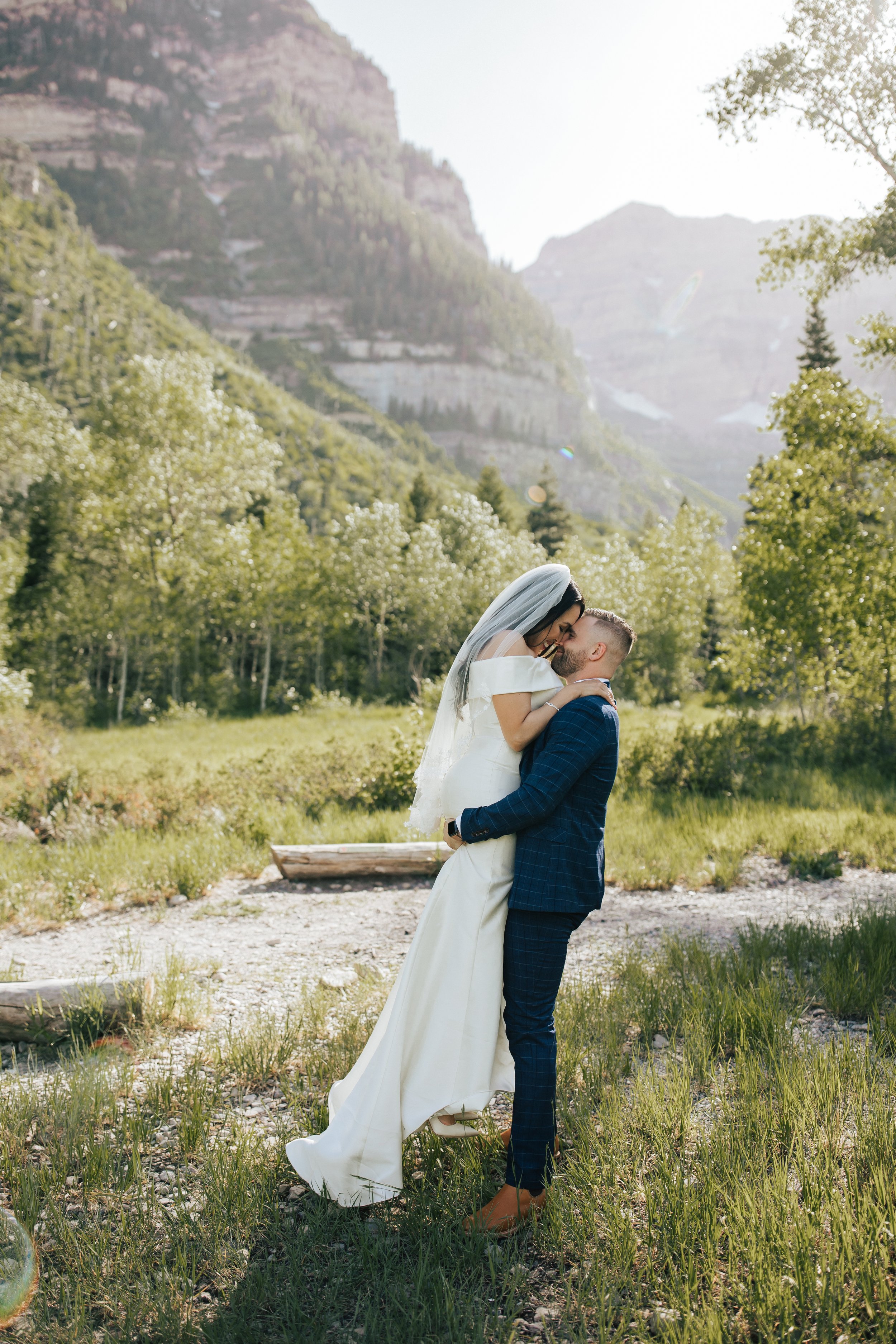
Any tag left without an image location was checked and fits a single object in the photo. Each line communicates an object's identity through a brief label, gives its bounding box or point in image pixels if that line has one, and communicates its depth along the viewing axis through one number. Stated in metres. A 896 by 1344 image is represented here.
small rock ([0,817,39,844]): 9.12
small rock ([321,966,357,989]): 5.14
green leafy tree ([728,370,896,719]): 13.42
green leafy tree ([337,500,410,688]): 36.44
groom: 2.66
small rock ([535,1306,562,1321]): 2.30
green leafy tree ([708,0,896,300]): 9.37
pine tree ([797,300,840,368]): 28.09
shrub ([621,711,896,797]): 11.36
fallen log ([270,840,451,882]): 8.05
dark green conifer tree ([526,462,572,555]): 45.66
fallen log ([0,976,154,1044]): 4.42
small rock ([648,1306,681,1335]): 2.10
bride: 2.78
